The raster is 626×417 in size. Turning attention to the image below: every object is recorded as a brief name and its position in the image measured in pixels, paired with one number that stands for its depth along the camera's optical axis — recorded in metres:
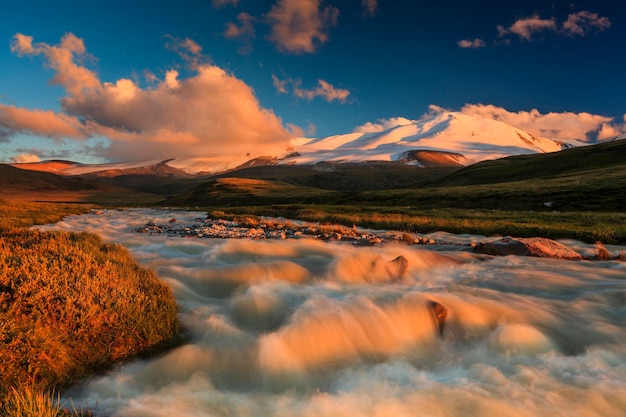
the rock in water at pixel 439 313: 7.23
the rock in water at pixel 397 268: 10.55
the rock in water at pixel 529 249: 13.81
